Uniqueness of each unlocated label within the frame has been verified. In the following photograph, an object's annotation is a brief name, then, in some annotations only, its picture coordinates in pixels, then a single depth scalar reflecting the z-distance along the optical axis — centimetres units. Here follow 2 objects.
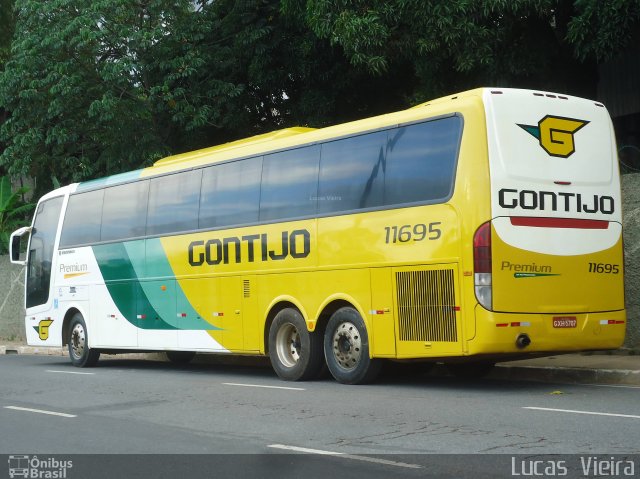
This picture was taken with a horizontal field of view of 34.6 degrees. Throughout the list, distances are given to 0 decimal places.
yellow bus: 1181
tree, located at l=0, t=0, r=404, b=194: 2306
